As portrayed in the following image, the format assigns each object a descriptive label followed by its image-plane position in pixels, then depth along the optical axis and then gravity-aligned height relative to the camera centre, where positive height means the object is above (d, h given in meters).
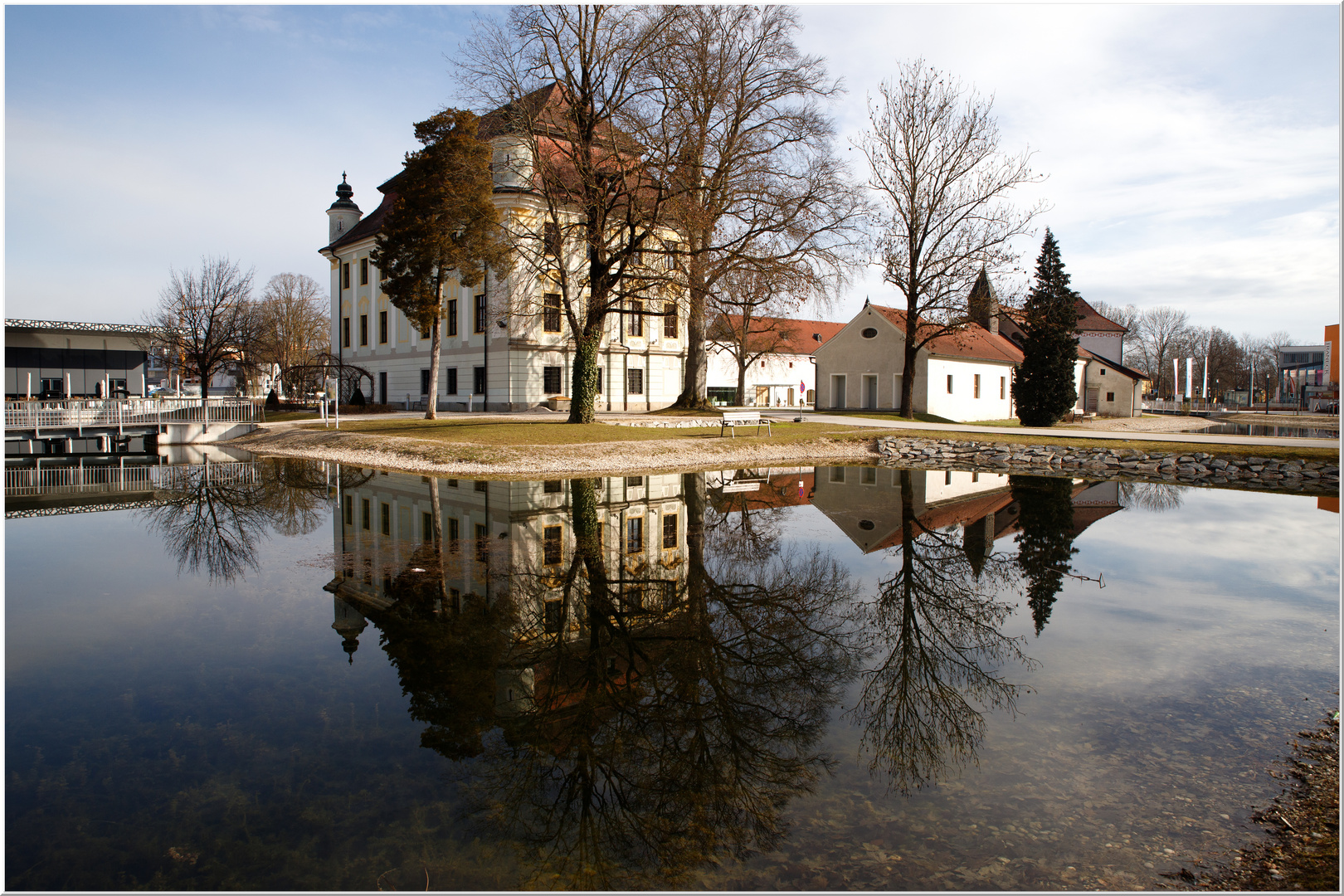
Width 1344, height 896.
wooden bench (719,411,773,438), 26.31 +0.49
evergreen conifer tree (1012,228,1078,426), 35.41 +4.34
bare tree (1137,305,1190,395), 88.56 +11.37
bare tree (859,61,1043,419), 33.03 +9.87
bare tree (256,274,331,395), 62.06 +9.94
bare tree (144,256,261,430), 40.66 +6.52
